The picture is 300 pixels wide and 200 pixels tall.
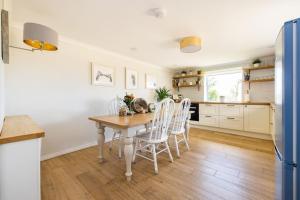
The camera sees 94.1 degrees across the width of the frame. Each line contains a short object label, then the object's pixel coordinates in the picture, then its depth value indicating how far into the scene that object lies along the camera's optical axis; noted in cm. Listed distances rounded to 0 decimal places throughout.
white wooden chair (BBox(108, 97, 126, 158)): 291
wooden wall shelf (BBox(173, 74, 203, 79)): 471
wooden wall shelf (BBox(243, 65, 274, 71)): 350
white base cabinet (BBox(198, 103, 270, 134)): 333
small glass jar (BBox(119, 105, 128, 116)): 229
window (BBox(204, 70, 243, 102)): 421
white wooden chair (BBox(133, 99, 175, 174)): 184
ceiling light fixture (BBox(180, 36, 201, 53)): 228
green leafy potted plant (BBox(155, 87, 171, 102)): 436
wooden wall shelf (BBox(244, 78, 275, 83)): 353
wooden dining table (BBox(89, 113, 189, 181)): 167
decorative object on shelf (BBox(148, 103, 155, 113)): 269
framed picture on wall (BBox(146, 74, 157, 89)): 422
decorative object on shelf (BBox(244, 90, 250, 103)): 390
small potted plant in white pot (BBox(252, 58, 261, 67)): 364
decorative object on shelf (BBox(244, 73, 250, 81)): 388
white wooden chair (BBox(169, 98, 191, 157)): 235
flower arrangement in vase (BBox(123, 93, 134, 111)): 241
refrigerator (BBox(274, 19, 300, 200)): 77
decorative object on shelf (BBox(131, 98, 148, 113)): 249
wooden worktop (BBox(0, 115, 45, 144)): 89
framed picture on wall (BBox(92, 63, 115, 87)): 291
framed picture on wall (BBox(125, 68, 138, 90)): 358
